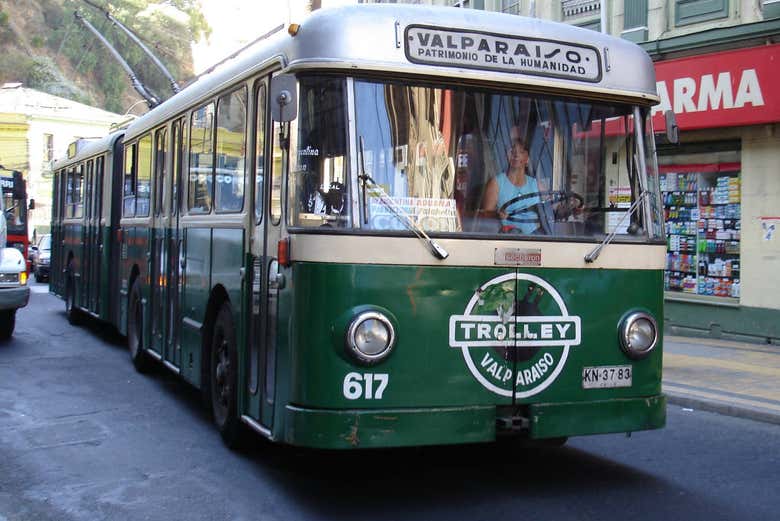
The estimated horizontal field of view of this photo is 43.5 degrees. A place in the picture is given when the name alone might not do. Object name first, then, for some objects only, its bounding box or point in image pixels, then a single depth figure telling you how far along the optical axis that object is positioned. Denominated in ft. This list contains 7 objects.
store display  48.60
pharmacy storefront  45.65
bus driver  19.19
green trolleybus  18.02
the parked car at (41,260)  100.99
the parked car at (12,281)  41.86
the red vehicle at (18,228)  85.15
